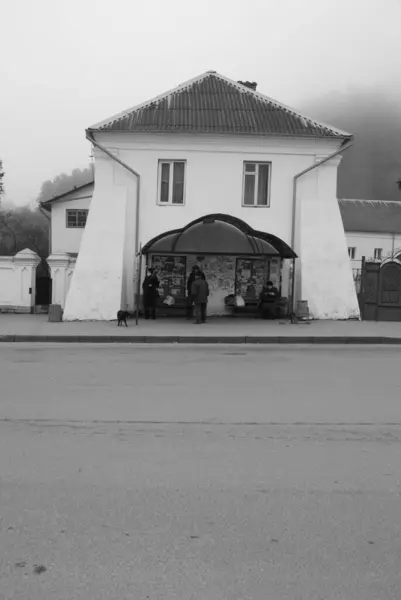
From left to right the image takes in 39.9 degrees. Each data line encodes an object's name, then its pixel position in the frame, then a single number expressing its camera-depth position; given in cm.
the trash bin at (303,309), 1739
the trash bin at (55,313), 1689
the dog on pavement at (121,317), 1566
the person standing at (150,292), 1744
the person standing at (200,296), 1620
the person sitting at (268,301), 1808
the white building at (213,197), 1806
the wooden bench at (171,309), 1881
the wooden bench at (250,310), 1872
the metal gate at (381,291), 1836
